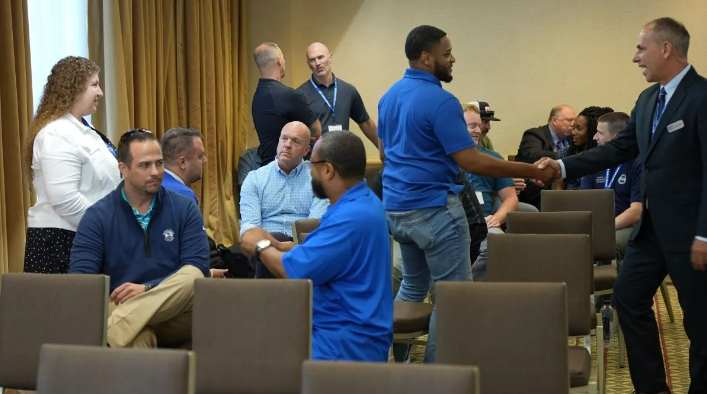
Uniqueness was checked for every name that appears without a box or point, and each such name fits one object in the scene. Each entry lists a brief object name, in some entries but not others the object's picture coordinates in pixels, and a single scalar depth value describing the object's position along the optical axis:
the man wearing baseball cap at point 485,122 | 6.38
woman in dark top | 7.71
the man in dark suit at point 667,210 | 3.76
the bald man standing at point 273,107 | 6.27
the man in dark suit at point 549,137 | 7.96
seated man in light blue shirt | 5.30
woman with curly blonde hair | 4.09
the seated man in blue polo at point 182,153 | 4.47
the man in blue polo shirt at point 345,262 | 2.97
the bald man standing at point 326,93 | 7.09
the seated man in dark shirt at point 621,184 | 5.95
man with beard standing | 3.98
